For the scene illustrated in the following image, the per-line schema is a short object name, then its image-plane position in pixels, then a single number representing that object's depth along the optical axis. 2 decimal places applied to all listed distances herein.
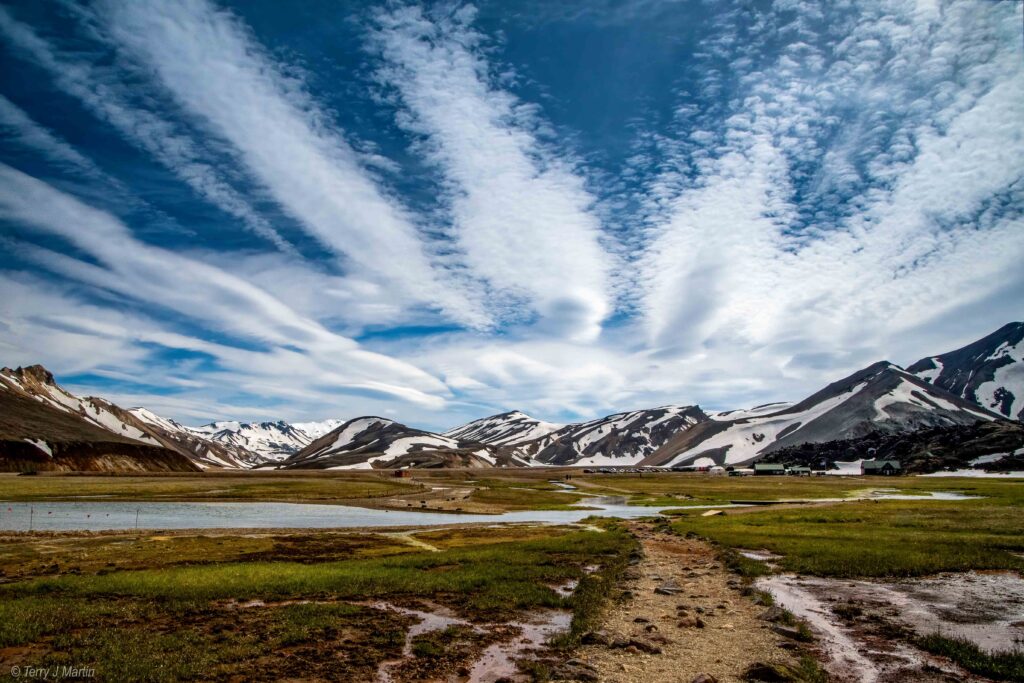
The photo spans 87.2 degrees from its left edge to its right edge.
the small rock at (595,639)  20.75
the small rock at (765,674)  16.69
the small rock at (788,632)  21.23
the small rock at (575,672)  17.17
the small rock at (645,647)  19.83
